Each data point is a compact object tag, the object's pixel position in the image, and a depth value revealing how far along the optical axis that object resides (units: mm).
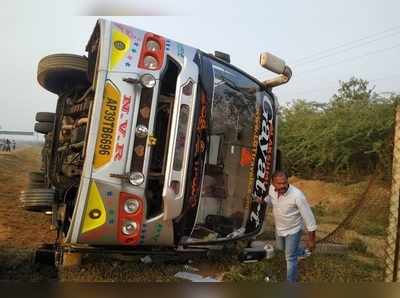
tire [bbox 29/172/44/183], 3072
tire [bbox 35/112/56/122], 2875
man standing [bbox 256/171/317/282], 3080
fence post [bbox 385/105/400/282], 3113
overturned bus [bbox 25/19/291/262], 2443
